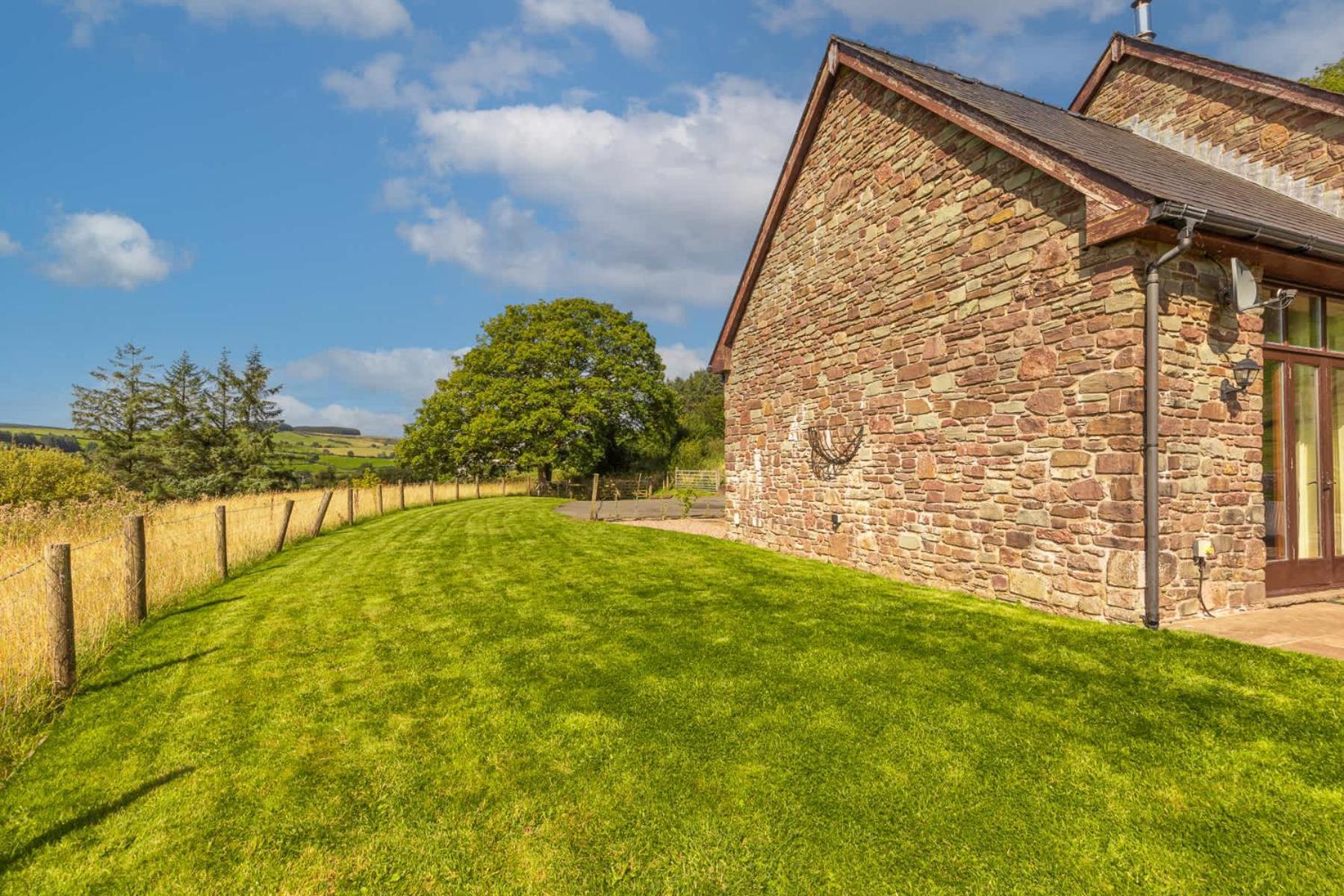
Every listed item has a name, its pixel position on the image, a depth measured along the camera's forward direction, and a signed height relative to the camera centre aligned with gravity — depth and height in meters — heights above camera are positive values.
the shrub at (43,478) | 14.59 -0.63
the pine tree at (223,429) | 26.95 +1.06
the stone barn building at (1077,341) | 5.98 +1.18
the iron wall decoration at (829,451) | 9.93 -0.17
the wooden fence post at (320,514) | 15.31 -1.70
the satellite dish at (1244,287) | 6.02 +1.51
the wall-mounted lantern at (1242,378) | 6.29 +0.62
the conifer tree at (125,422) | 27.42 +1.49
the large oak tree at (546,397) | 32.69 +2.78
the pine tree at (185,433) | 26.25 +0.85
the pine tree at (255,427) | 27.25 +1.14
